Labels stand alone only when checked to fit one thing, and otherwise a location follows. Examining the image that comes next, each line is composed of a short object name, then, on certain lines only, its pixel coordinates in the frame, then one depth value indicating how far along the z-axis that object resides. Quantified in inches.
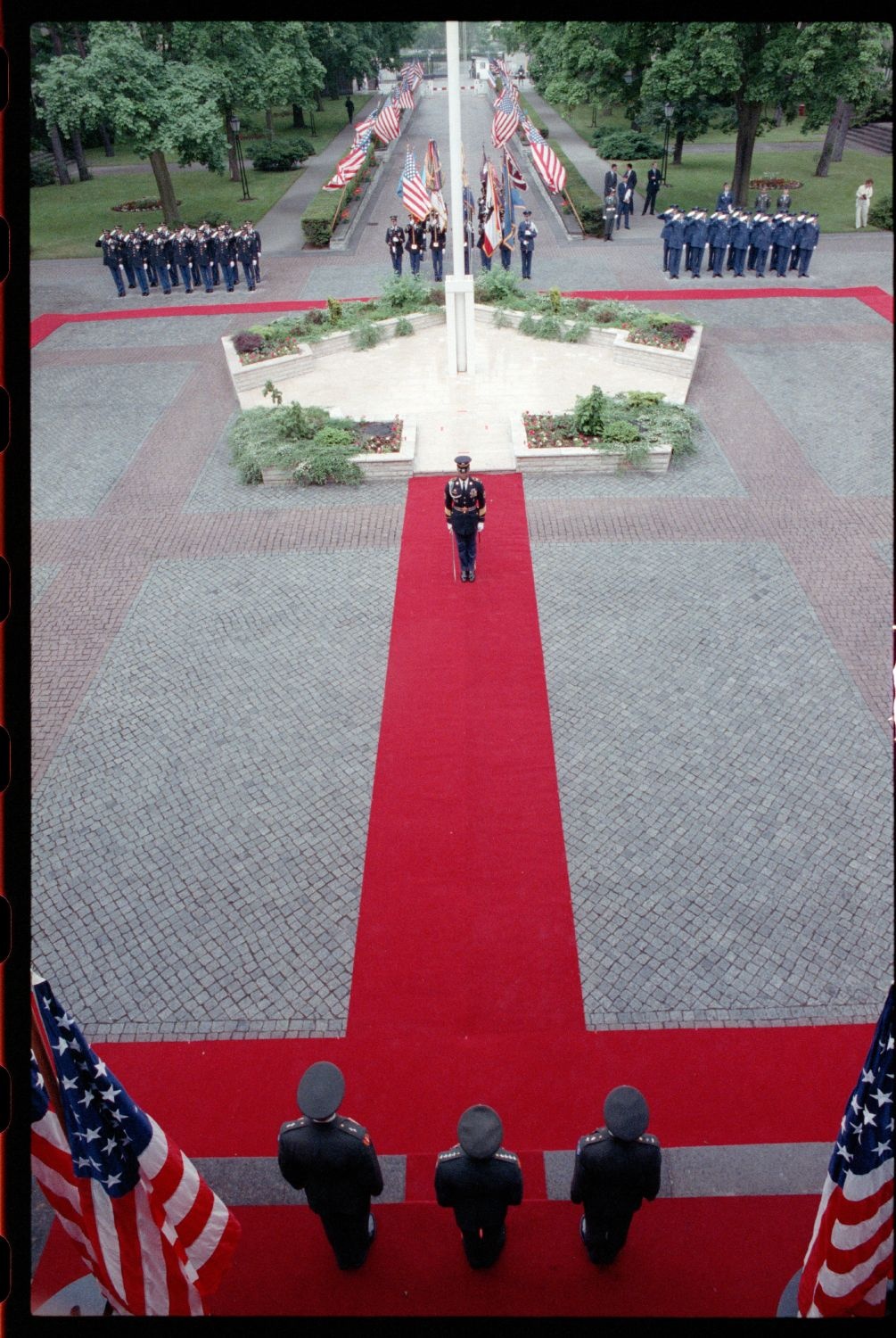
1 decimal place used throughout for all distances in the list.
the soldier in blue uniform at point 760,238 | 927.7
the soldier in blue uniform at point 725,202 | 995.9
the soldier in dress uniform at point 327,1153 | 203.8
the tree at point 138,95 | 872.3
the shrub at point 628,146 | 1545.3
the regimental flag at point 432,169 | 990.7
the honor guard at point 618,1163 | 199.0
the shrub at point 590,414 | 601.3
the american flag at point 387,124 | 943.7
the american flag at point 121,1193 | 169.5
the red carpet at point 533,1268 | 213.9
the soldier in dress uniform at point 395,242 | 968.9
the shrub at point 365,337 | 789.9
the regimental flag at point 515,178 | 896.9
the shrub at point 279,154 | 1636.3
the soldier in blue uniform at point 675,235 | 943.0
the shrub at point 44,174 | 1606.8
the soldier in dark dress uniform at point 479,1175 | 198.5
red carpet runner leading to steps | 285.4
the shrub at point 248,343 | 751.7
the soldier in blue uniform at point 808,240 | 920.3
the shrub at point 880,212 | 1128.2
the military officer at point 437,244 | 945.5
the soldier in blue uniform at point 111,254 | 964.0
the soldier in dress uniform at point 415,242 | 968.3
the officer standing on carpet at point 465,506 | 443.5
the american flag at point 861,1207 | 163.5
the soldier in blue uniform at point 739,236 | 930.7
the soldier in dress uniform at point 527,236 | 926.4
